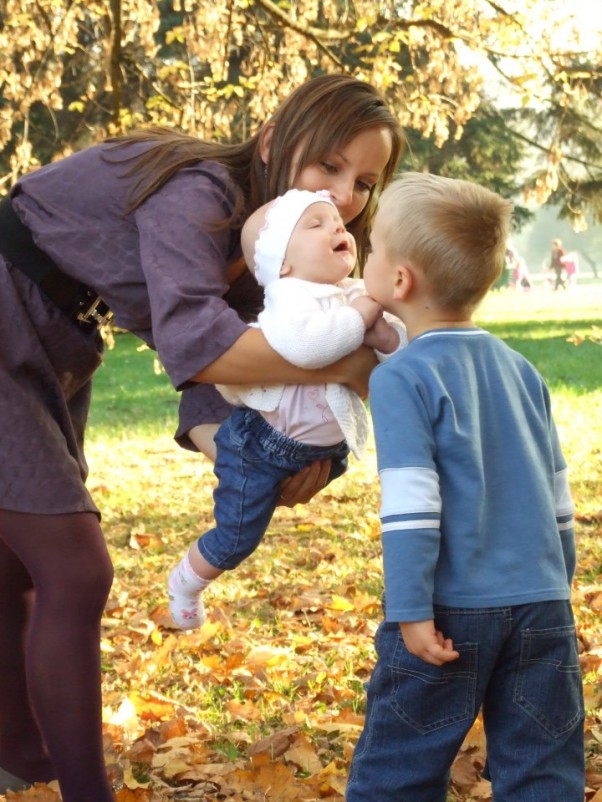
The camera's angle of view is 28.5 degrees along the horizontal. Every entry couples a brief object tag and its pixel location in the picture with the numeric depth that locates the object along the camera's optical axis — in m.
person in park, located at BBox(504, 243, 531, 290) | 41.62
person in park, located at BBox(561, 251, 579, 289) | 39.52
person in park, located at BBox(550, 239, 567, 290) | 37.69
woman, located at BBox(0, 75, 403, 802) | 2.52
